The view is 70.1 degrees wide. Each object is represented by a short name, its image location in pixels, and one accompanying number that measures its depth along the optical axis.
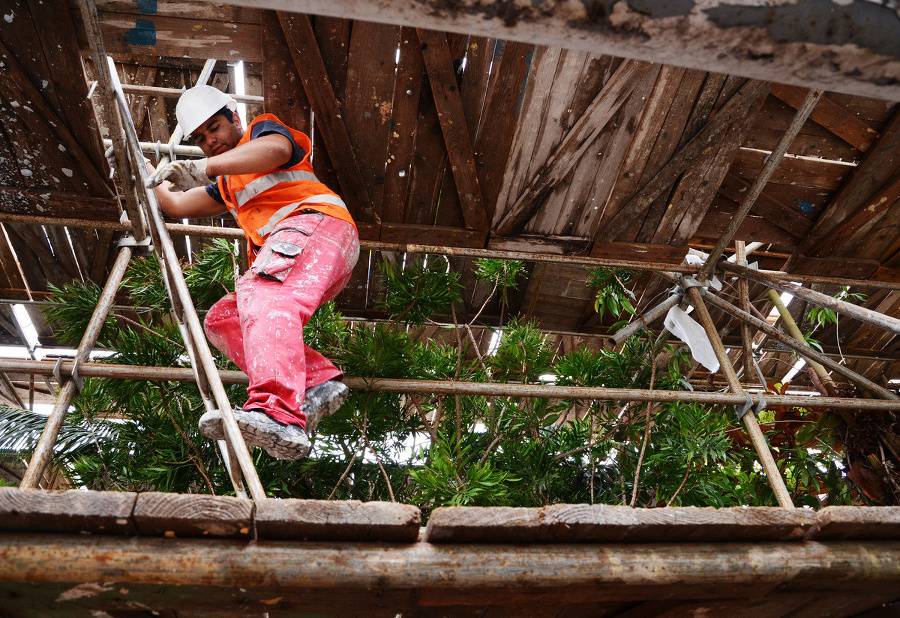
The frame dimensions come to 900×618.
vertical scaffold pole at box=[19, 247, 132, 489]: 2.56
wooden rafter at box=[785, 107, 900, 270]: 4.29
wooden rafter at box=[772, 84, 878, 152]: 4.24
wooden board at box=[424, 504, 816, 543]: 1.45
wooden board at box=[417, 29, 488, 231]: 3.55
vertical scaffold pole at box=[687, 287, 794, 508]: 3.07
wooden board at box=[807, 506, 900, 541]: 1.58
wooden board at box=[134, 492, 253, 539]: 1.34
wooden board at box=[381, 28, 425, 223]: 3.59
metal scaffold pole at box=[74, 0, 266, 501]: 2.04
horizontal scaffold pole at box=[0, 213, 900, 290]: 3.75
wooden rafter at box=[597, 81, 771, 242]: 3.83
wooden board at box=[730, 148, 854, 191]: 4.43
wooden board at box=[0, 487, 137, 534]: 1.30
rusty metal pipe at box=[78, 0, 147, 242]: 2.35
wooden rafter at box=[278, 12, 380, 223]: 3.41
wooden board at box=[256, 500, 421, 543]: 1.39
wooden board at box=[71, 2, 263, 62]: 3.56
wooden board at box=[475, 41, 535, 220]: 3.59
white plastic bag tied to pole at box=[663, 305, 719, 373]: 4.04
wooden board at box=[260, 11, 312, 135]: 3.44
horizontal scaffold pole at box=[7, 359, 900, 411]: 3.22
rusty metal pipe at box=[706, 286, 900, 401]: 3.90
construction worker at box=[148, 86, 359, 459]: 2.34
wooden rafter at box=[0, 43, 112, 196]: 3.44
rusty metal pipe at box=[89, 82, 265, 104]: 4.10
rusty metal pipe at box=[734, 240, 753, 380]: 4.28
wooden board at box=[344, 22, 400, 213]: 3.53
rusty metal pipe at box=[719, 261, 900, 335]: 3.32
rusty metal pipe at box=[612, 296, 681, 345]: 4.39
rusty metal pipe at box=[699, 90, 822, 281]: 3.46
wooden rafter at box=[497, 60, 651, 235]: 3.68
